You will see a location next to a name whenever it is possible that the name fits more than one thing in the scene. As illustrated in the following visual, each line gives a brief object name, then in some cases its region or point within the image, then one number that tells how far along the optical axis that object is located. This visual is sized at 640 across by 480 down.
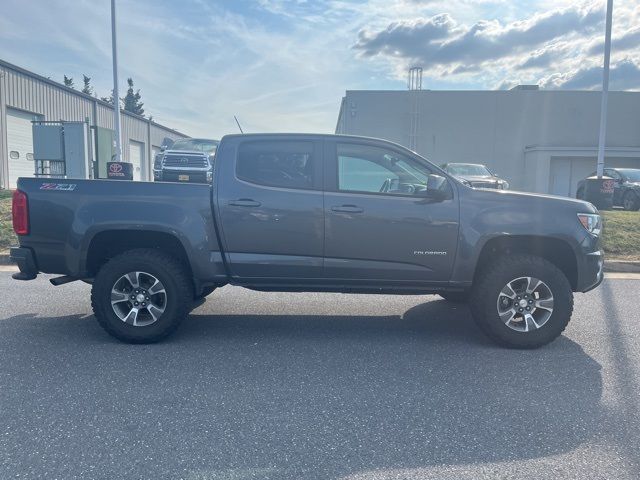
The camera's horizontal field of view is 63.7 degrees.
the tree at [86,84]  82.14
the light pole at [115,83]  17.67
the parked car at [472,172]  15.79
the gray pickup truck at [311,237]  4.71
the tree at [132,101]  86.50
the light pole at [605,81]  15.28
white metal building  19.94
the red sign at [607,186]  13.85
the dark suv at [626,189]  16.33
